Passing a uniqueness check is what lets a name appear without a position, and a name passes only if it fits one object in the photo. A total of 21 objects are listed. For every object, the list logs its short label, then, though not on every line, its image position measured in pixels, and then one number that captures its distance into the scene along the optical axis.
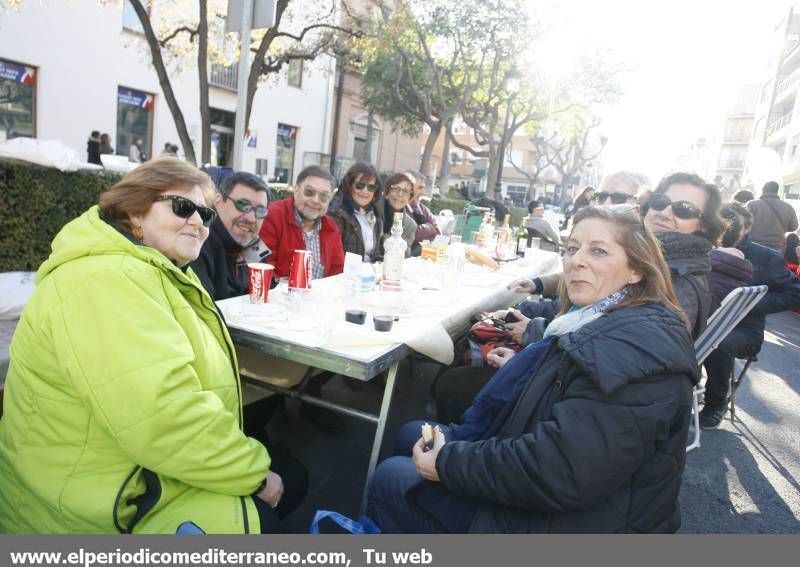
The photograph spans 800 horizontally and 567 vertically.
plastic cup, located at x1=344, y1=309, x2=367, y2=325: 2.44
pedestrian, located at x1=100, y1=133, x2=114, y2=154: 12.06
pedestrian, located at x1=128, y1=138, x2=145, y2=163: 13.52
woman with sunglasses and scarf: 2.50
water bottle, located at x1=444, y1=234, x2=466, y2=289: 3.53
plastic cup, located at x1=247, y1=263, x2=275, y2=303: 2.47
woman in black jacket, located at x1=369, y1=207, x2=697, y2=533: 1.38
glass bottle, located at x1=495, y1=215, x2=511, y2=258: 5.23
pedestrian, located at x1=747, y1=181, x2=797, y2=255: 7.32
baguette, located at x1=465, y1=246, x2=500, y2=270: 4.63
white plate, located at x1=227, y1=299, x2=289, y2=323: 2.34
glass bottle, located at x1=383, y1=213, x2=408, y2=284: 3.28
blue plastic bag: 1.62
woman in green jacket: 1.35
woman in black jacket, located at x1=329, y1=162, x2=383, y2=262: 4.40
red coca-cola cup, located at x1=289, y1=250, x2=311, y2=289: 2.60
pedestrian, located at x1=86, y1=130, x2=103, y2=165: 11.88
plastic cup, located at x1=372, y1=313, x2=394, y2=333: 2.35
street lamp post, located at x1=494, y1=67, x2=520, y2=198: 14.02
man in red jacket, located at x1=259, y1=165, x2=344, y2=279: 3.60
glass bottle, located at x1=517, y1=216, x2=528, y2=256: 5.69
